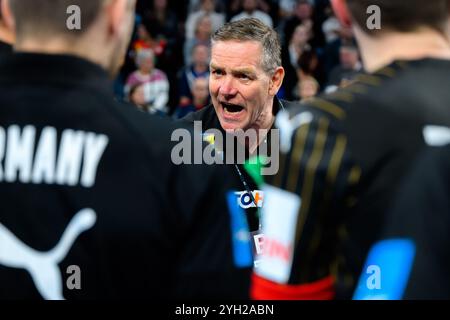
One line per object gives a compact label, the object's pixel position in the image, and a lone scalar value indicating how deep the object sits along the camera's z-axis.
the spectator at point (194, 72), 9.62
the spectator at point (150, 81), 9.52
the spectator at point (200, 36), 10.59
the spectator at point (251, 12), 11.68
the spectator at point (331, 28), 11.54
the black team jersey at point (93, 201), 1.83
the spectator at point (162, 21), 11.21
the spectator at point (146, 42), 10.30
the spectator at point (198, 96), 9.18
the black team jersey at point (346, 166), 1.91
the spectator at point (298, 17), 11.93
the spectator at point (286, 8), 12.53
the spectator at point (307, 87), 9.02
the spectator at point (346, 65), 9.57
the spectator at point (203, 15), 11.13
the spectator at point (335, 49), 10.75
